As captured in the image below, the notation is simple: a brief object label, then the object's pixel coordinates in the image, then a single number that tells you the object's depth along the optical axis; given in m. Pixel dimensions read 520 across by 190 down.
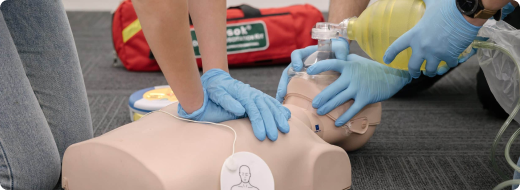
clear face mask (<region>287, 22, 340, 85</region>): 1.13
